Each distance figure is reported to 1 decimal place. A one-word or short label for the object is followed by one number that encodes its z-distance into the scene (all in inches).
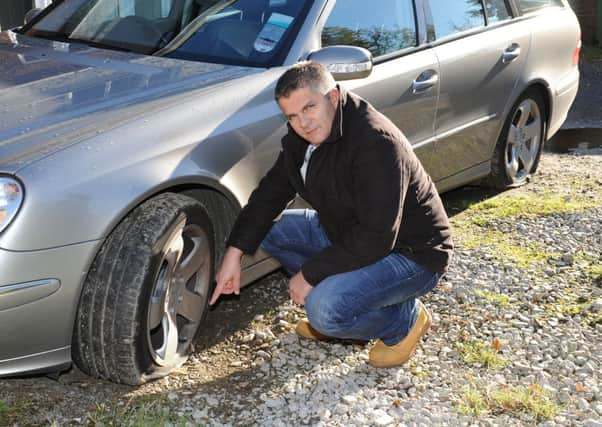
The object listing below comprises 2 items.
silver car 120.0
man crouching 129.0
